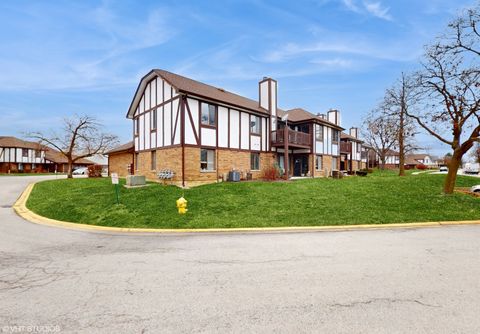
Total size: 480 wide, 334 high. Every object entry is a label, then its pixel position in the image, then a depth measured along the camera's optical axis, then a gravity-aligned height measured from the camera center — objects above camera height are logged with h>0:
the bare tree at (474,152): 62.29 +4.93
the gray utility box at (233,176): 19.16 -0.42
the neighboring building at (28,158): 51.30 +2.68
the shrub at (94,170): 28.48 -0.03
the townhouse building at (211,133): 17.52 +3.17
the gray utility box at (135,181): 17.12 -0.73
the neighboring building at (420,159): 107.39 +5.45
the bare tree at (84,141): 30.27 +3.81
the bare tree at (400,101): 15.27 +4.75
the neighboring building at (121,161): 25.47 +1.09
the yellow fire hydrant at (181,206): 10.45 -1.49
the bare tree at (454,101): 12.93 +3.76
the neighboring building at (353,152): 35.44 +3.09
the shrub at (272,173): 21.03 -0.24
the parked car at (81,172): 48.94 -0.35
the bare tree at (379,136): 41.50 +6.28
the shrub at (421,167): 67.56 +1.09
